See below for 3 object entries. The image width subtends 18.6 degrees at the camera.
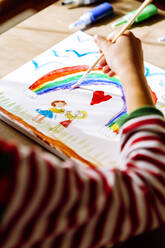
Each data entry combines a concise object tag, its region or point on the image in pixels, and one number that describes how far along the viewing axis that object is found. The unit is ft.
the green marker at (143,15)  3.40
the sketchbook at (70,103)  2.73
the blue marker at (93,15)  3.45
